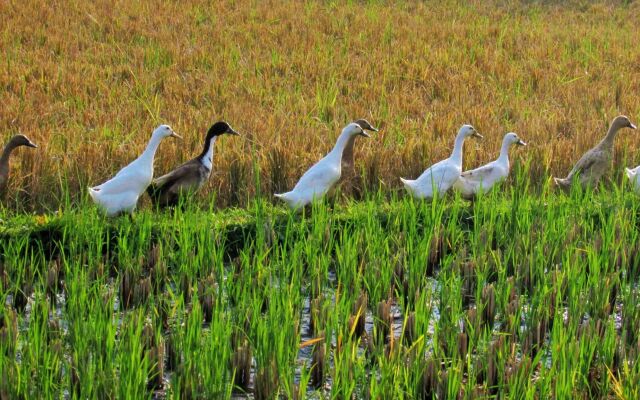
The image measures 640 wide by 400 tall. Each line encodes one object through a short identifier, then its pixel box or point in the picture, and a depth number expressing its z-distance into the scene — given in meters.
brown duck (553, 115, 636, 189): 16.14
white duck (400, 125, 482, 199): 14.51
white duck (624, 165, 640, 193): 15.23
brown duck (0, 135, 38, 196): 14.07
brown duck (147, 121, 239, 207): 14.25
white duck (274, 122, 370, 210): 14.24
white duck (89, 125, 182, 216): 13.34
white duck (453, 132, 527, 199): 15.34
